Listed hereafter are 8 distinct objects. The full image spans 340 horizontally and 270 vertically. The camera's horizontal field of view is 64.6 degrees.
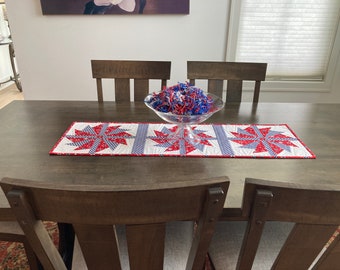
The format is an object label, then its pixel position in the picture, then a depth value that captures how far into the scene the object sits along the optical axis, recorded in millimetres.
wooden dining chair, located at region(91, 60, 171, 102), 1620
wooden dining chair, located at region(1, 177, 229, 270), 528
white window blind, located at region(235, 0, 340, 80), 2362
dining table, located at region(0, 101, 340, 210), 898
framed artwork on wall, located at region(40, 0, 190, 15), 2232
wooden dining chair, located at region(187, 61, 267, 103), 1637
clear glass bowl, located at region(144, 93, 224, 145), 1079
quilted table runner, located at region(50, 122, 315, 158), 1057
